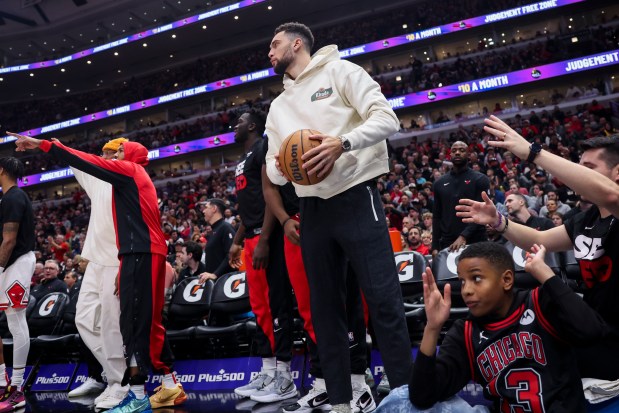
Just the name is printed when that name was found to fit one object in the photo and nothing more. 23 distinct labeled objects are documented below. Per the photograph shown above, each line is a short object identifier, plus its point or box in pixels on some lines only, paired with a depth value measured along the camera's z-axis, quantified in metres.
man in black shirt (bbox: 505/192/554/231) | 4.63
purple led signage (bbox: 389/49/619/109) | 19.84
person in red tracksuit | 3.50
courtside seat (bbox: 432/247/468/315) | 3.92
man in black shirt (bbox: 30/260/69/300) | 6.47
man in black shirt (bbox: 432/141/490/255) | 4.61
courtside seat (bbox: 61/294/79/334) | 5.42
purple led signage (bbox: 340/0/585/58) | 21.92
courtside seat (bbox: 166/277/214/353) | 4.85
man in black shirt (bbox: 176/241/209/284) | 6.26
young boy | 1.90
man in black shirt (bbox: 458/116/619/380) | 2.01
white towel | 2.12
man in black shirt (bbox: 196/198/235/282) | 5.25
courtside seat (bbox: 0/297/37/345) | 5.86
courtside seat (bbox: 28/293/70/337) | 5.63
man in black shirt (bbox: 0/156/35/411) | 4.32
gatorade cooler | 6.64
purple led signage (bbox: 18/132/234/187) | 25.90
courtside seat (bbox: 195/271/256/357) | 4.49
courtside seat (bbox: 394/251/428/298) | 4.16
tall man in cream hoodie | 2.35
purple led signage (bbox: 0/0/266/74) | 25.55
